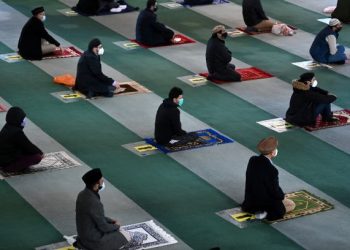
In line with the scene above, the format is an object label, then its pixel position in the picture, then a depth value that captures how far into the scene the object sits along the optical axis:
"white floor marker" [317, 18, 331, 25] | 24.05
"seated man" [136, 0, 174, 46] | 21.33
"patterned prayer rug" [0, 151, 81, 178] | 14.75
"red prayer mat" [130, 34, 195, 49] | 21.72
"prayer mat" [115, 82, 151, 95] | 18.52
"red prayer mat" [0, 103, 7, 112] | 17.29
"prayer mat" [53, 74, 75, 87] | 18.72
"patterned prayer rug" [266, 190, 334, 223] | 13.59
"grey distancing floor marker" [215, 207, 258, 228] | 13.33
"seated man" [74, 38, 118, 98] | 18.05
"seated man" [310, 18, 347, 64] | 20.19
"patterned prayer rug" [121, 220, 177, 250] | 12.56
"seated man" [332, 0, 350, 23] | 23.71
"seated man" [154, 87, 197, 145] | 15.58
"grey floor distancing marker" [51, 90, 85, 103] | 18.03
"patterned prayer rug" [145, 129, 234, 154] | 15.79
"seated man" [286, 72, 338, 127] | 16.66
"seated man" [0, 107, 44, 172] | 14.30
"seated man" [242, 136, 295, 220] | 13.05
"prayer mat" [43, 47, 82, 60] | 20.59
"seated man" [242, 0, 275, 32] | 22.70
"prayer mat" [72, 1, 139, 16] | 24.27
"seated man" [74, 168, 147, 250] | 11.85
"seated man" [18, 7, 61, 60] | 20.08
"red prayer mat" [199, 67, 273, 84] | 19.66
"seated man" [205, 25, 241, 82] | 19.08
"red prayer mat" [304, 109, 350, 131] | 16.97
